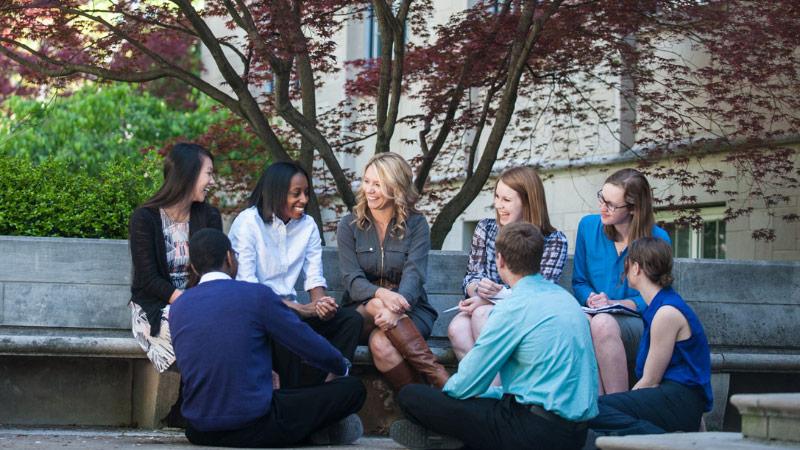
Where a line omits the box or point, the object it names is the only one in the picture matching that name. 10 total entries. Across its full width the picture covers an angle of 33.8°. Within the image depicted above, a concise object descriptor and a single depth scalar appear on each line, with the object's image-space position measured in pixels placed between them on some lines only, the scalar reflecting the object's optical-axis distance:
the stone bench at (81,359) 8.37
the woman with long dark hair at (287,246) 7.77
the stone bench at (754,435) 5.72
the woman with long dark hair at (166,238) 7.62
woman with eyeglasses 7.88
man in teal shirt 6.18
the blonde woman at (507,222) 7.90
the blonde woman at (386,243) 8.01
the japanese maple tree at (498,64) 10.52
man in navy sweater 6.70
